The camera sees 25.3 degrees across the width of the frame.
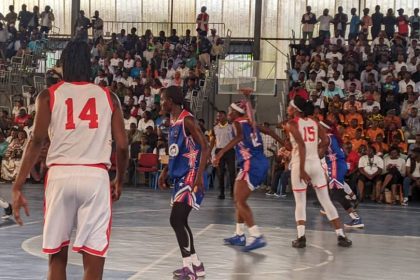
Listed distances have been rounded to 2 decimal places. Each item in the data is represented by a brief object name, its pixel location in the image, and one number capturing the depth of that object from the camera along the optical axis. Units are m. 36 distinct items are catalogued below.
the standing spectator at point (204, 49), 28.88
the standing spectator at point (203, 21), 31.15
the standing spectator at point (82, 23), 30.89
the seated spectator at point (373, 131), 21.66
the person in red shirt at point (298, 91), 23.80
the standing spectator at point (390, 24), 28.95
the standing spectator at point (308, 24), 29.53
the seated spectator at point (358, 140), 21.22
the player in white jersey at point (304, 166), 12.00
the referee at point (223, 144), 19.81
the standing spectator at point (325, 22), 29.59
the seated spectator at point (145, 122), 24.27
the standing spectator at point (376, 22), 29.30
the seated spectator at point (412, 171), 20.36
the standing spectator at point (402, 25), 28.61
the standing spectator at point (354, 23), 29.40
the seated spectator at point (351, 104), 22.53
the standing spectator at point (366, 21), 29.43
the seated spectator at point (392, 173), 20.36
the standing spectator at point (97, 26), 31.99
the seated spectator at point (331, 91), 23.95
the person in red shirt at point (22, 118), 24.78
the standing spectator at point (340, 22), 29.35
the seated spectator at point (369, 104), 23.19
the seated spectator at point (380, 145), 21.16
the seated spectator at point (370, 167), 20.41
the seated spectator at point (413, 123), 22.66
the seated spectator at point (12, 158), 23.03
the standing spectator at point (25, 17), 32.62
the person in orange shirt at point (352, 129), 21.58
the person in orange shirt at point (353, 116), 22.09
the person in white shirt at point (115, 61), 28.91
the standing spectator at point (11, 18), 32.77
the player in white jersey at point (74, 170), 6.14
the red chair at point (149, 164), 22.77
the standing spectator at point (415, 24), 28.91
